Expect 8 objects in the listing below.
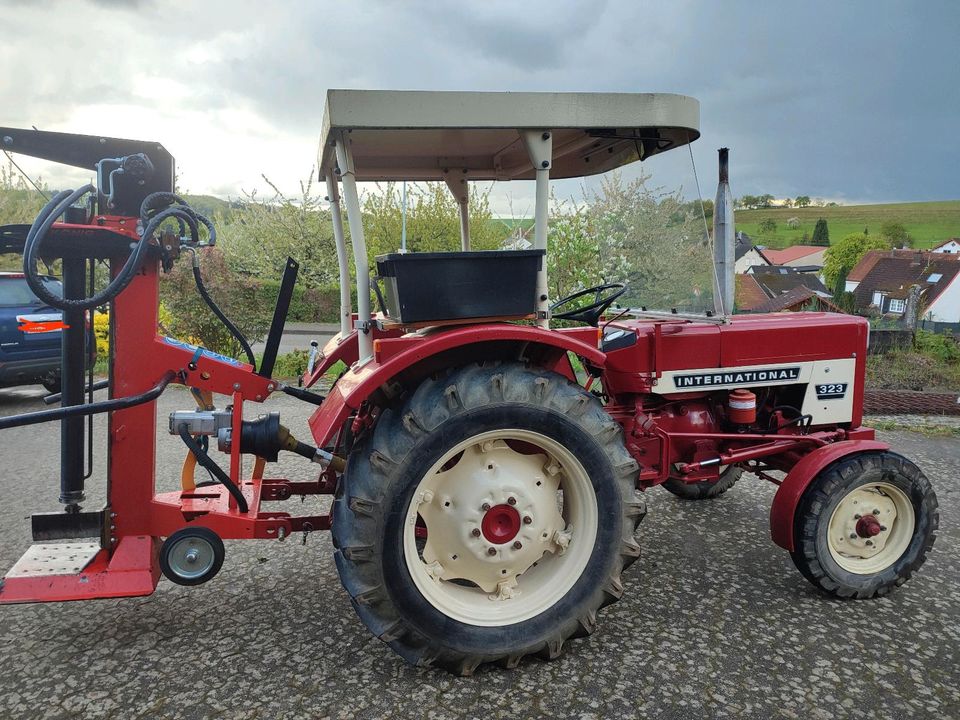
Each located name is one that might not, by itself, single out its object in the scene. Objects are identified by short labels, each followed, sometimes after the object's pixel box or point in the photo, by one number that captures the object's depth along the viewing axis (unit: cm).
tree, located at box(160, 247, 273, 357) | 881
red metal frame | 264
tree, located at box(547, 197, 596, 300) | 671
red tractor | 248
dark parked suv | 769
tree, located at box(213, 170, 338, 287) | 1579
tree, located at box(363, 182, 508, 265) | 1281
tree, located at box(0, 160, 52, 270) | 1895
